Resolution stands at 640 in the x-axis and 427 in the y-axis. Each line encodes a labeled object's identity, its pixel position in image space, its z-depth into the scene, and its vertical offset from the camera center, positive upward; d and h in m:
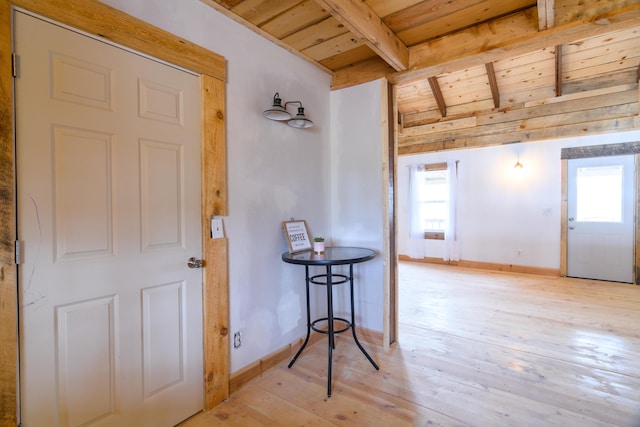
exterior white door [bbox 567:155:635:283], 4.61 -0.18
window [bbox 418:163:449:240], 6.22 +0.17
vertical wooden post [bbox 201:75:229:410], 1.83 -0.26
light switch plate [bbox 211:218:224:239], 1.87 -0.11
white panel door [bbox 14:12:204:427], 1.24 -0.10
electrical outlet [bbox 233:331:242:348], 2.03 -0.87
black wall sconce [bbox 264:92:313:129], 2.13 +0.68
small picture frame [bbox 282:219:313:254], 2.36 -0.21
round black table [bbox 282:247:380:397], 2.00 -0.34
